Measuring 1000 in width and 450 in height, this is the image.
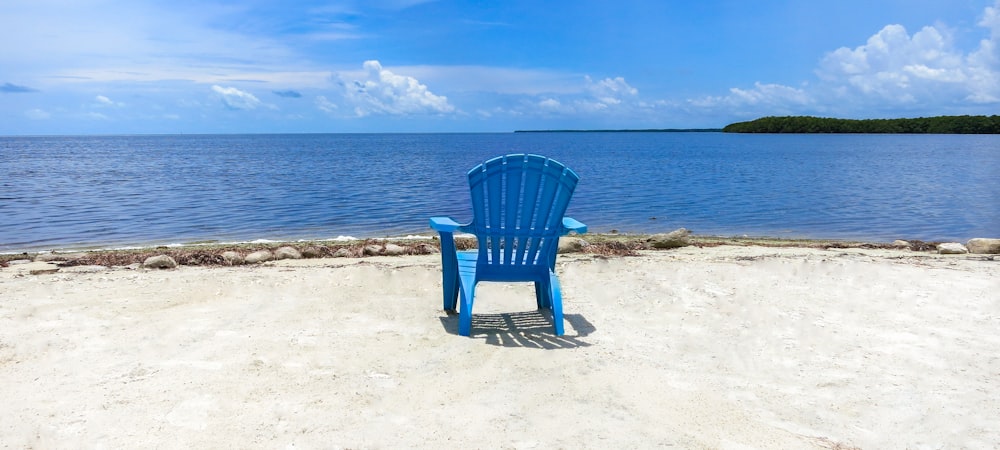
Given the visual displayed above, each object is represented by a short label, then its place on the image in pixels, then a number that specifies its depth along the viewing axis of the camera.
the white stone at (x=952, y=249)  8.41
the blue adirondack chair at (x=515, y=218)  4.55
